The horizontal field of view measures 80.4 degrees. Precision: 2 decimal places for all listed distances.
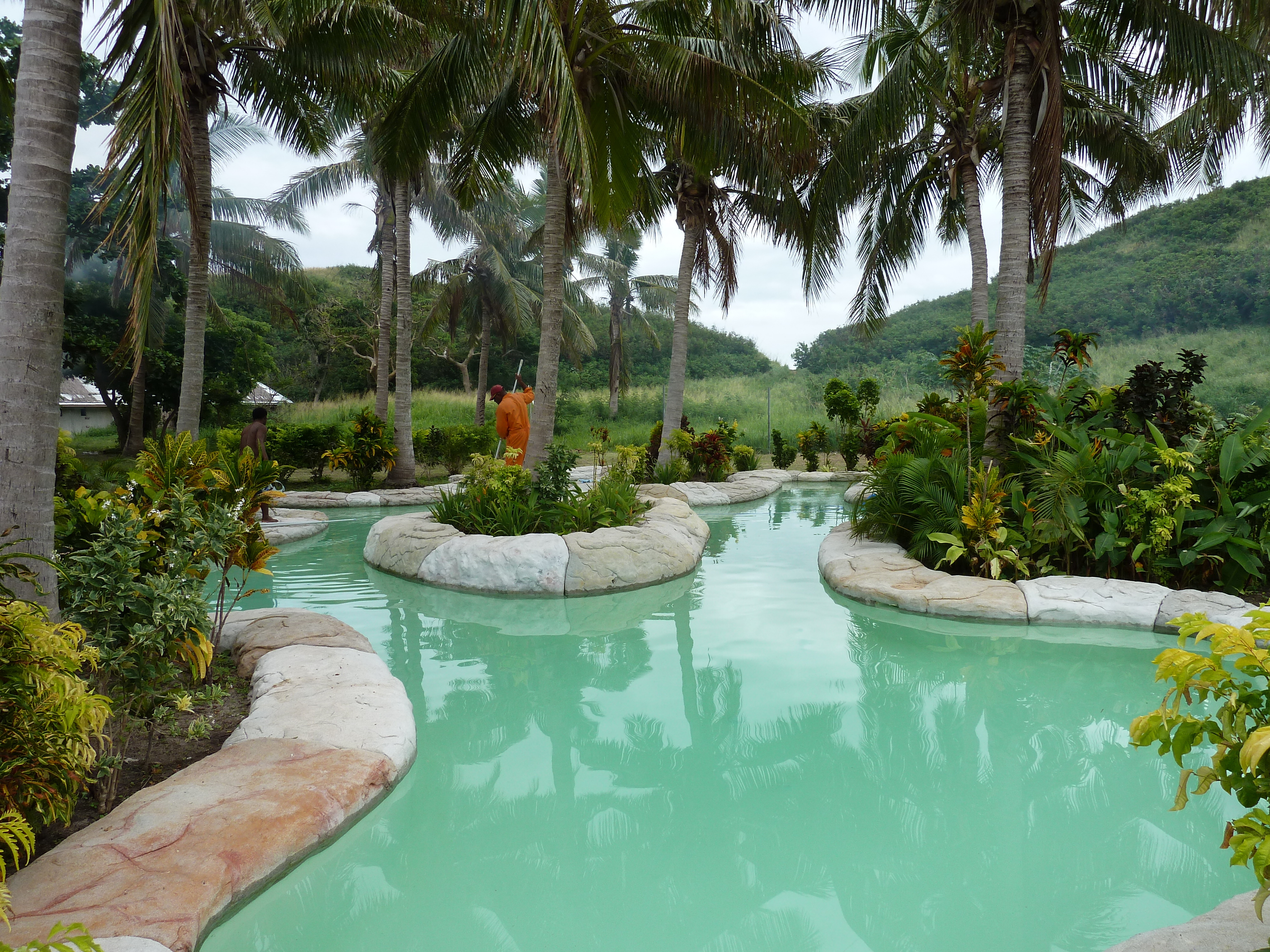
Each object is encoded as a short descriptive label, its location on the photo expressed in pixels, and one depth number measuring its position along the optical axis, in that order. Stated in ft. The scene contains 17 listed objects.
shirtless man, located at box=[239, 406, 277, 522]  33.45
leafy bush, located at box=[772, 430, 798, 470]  63.10
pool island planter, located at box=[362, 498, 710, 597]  23.94
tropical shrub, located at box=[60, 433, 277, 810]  10.46
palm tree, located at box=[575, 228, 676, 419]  93.81
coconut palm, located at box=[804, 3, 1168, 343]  34.50
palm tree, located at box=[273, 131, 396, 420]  47.50
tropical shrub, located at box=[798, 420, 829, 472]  62.39
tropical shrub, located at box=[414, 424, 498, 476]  53.98
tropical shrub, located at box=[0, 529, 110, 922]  7.86
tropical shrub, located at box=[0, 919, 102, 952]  4.57
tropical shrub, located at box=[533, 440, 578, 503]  28.17
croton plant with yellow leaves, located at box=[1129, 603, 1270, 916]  5.63
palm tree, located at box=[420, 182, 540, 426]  73.26
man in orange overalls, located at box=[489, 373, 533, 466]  33.99
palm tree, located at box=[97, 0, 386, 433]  14.52
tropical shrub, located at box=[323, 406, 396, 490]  44.60
